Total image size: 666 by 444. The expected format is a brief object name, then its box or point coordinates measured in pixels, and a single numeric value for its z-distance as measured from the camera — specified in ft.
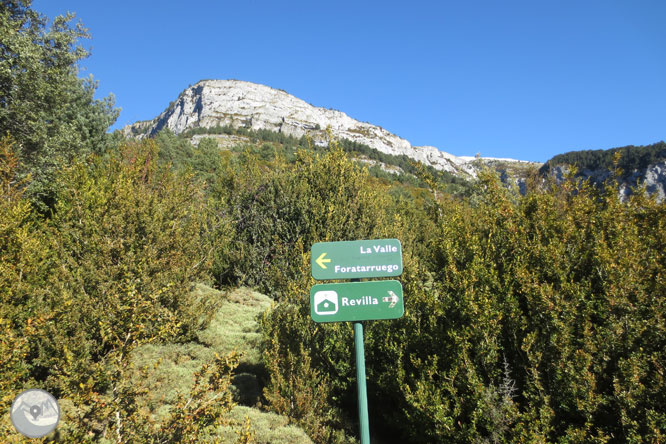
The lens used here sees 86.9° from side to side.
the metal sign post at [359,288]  12.00
